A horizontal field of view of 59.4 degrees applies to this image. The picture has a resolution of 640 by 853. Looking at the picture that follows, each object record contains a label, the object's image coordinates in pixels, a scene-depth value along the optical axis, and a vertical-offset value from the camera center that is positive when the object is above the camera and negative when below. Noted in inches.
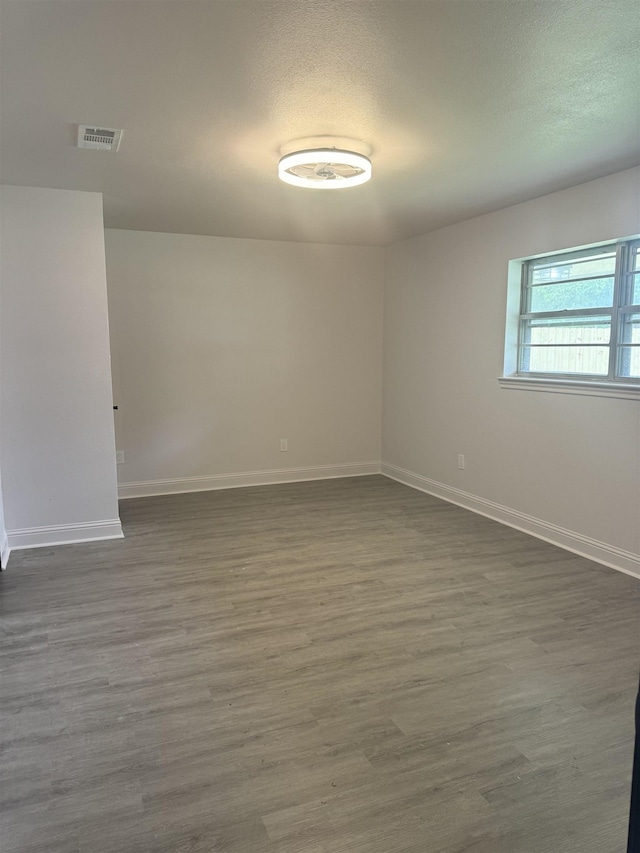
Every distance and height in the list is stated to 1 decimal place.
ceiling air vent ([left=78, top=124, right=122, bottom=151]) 106.2 +43.4
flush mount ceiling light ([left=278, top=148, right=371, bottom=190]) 112.5 +40.9
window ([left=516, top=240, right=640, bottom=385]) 137.4 +12.2
